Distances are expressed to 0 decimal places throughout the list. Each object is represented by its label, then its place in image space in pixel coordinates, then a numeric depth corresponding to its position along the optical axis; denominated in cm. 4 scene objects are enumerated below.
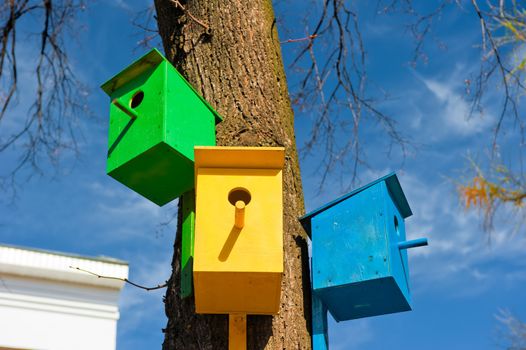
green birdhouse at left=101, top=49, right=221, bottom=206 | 324
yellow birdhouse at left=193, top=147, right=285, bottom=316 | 291
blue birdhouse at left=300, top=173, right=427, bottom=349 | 325
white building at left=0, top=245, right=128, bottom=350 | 883
